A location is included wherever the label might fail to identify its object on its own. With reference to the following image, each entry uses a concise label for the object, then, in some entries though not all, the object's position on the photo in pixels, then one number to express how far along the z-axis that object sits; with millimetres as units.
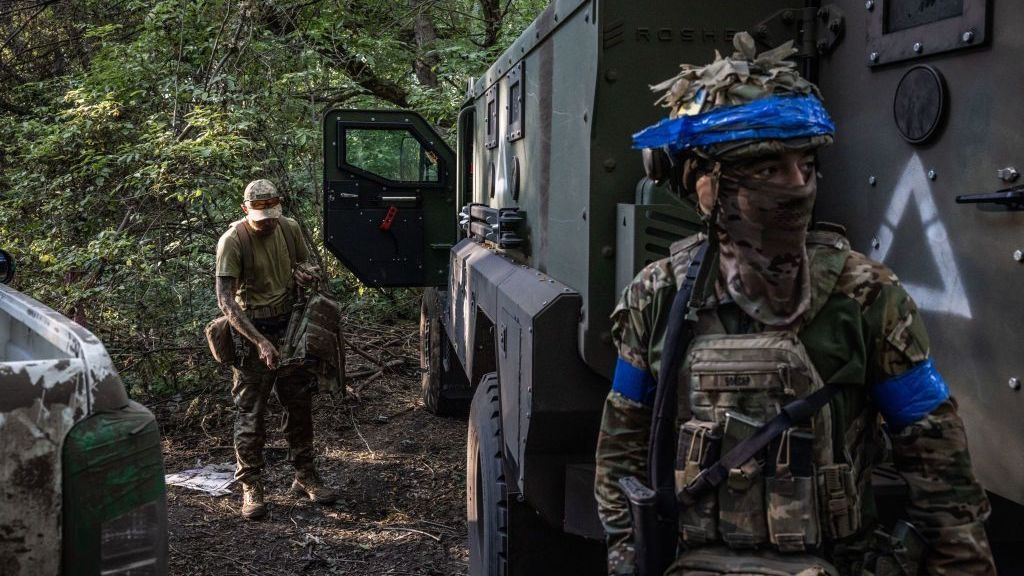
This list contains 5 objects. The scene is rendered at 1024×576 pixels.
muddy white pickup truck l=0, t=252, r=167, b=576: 1890
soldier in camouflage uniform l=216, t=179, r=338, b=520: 5387
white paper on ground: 5879
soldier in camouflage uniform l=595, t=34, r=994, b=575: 1765
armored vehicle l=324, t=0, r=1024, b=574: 2148
